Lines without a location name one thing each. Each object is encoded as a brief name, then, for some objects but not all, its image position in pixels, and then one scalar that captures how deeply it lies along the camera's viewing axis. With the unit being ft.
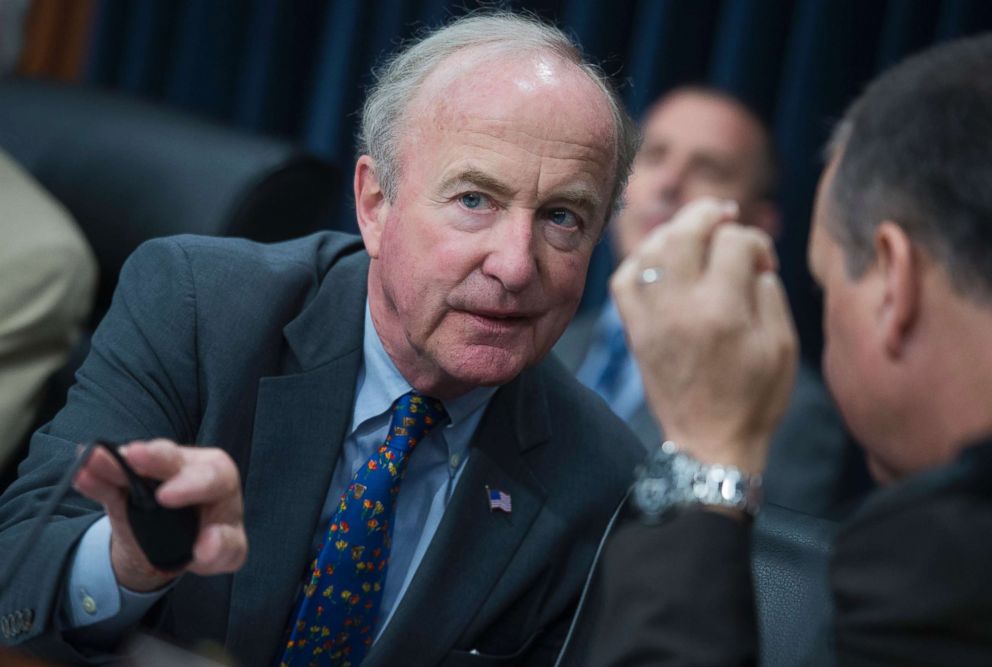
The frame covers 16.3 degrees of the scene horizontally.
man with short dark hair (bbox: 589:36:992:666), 5.98
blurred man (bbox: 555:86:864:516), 8.99
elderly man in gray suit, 6.93
